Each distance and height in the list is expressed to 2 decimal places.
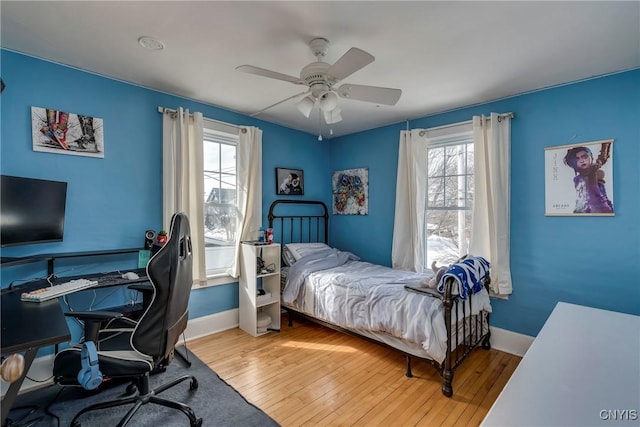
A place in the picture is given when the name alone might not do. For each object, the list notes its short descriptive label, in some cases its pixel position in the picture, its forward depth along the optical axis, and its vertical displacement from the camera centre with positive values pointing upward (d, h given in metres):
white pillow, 3.68 -0.43
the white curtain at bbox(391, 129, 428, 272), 3.45 +0.15
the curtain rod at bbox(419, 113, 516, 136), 2.83 +0.97
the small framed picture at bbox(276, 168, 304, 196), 3.93 +0.45
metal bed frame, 2.19 -0.70
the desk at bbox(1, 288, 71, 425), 1.15 -0.50
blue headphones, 1.41 -0.74
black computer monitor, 1.93 +0.04
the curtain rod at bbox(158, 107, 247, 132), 2.82 +1.01
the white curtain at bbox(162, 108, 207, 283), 2.85 +0.41
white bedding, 2.24 -0.80
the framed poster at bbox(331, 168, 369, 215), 4.13 +0.34
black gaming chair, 1.53 -0.69
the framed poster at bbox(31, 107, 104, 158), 2.23 +0.66
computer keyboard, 1.74 -0.47
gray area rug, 1.87 -1.29
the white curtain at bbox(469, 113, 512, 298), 2.84 +0.20
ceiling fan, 1.72 +0.86
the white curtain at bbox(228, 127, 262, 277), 3.38 +0.37
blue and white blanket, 2.22 -0.47
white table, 0.79 -0.53
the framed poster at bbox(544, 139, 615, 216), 2.41 +0.30
